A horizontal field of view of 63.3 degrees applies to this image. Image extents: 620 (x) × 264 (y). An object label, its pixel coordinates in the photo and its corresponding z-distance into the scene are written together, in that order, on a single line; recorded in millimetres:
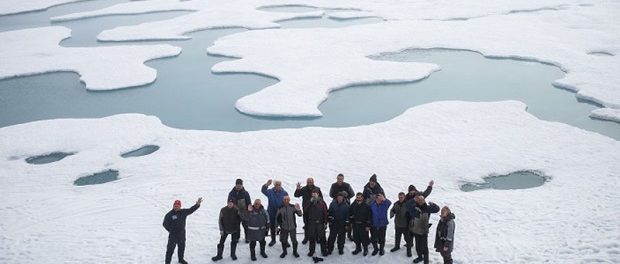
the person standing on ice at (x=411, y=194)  12295
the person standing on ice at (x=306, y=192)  12852
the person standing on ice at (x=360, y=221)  12031
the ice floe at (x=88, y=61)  31312
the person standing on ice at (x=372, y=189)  12984
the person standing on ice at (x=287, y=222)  12141
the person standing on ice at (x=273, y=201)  12711
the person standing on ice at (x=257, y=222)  11961
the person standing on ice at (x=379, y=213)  11969
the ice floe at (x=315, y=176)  12820
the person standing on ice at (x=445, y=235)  11148
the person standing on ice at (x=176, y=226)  11555
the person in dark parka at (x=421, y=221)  11594
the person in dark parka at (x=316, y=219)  12078
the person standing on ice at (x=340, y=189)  12987
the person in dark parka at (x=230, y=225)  12070
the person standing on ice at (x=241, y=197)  12641
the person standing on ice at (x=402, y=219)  12008
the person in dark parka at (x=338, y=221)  12078
